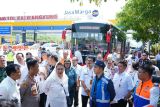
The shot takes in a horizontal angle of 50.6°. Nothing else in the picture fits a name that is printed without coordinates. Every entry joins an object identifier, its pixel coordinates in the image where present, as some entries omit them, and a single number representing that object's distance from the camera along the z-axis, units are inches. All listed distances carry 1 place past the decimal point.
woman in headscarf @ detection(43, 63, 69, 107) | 126.2
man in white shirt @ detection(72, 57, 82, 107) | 191.1
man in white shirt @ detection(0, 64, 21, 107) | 94.6
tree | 270.3
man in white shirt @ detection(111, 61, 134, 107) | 148.4
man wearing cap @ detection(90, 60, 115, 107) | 128.7
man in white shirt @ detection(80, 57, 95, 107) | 174.5
